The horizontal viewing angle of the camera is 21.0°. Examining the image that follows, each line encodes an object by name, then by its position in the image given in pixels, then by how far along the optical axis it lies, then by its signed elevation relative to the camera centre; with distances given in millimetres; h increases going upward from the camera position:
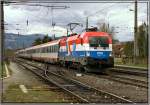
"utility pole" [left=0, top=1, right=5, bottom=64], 30344 +2123
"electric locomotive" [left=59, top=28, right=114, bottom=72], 29391 -309
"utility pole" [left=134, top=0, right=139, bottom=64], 44500 +1643
